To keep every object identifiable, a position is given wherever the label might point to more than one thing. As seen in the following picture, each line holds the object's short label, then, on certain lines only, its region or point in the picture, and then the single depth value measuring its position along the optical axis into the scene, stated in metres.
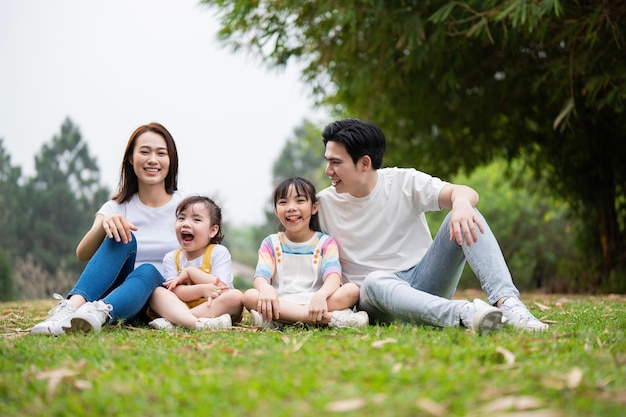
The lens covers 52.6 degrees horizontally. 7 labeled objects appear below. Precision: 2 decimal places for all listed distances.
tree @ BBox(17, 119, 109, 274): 12.44
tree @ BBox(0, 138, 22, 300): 11.81
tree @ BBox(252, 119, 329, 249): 24.33
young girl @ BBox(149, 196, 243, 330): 2.99
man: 2.70
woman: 2.79
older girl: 2.83
